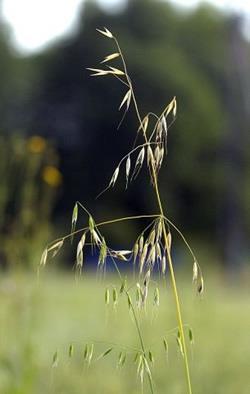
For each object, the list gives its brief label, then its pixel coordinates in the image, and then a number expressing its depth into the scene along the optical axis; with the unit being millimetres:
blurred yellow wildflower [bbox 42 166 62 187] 4128
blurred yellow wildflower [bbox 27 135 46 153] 4044
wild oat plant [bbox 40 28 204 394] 1703
